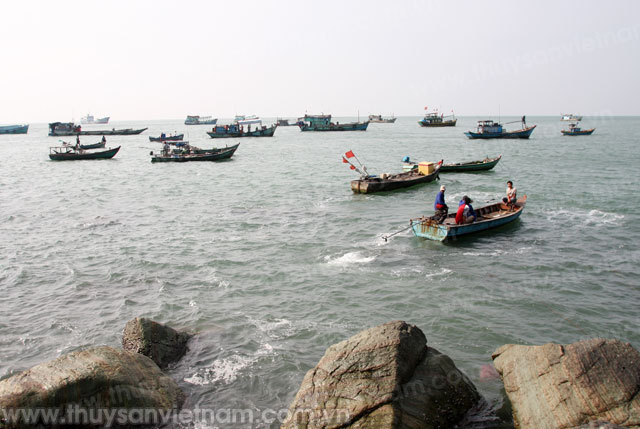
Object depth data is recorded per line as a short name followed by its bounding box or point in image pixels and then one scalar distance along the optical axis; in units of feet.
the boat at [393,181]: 93.20
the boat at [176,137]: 233.25
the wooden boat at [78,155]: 172.24
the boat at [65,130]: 331.16
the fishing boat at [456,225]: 57.67
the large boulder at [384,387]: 22.09
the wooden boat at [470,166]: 121.39
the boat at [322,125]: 356.18
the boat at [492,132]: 233.14
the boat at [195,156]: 157.28
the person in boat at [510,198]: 67.67
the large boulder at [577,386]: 21.20
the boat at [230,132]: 286.87
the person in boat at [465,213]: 58.49
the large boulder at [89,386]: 21.76
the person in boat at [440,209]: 60.16
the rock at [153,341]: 30.55
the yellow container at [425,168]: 103.58
